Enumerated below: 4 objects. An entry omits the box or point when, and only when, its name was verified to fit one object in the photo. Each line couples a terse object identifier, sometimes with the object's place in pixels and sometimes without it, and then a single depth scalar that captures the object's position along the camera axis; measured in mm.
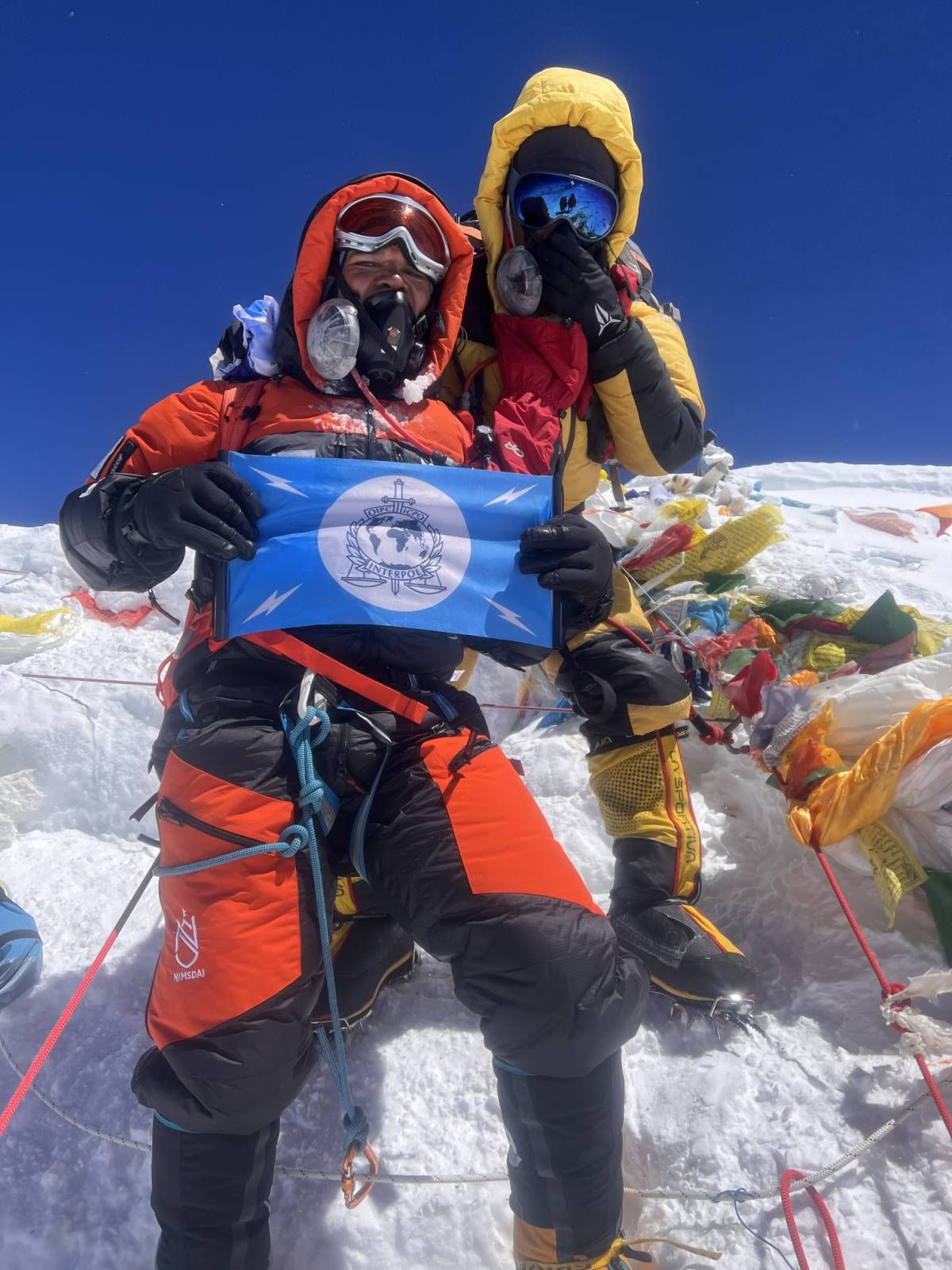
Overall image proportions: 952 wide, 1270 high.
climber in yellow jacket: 2250
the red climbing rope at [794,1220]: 1470
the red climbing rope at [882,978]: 1561
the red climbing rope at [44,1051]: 1522
